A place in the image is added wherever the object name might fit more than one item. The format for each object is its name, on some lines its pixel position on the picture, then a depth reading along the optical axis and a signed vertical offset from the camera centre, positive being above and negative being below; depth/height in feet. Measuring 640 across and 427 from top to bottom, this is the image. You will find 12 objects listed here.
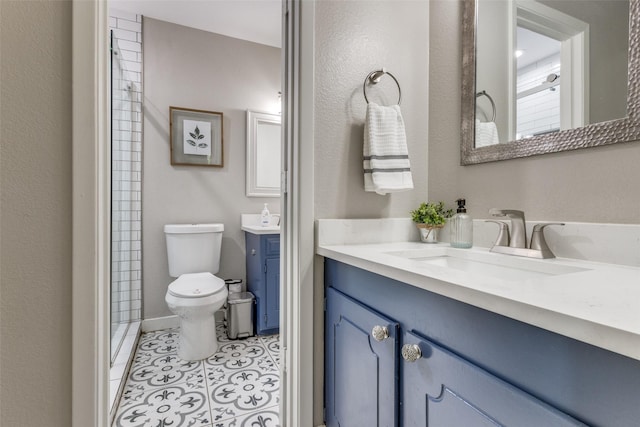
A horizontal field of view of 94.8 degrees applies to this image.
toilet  5.91 -1.54
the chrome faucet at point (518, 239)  3.02 -0.27
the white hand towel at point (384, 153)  3.88 +0.81
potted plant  4.10 -0.07
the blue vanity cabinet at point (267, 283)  7.00 -1.65
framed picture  7.66 +2.05
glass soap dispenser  3.77 -0.22
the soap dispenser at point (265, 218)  8.02 -0.11
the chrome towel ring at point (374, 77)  3.97 +1.88
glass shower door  5.79 +0.19
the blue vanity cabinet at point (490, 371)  1.34 -0.89
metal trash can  7.01 -2.48
